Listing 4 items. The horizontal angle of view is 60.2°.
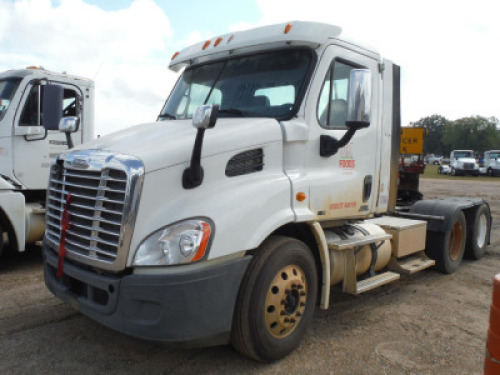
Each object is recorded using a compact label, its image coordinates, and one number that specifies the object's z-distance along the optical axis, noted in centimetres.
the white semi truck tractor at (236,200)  296
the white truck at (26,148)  604
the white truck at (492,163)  3731
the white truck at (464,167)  3734
